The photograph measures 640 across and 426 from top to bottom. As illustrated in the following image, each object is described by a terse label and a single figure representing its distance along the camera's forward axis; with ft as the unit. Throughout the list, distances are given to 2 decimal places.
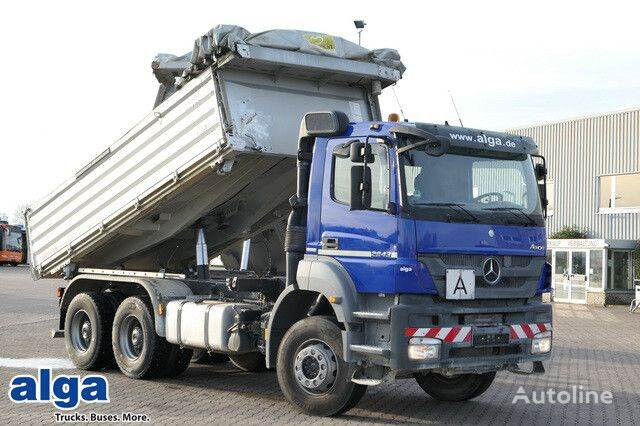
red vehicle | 186.91
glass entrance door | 103.91
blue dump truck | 26.27
